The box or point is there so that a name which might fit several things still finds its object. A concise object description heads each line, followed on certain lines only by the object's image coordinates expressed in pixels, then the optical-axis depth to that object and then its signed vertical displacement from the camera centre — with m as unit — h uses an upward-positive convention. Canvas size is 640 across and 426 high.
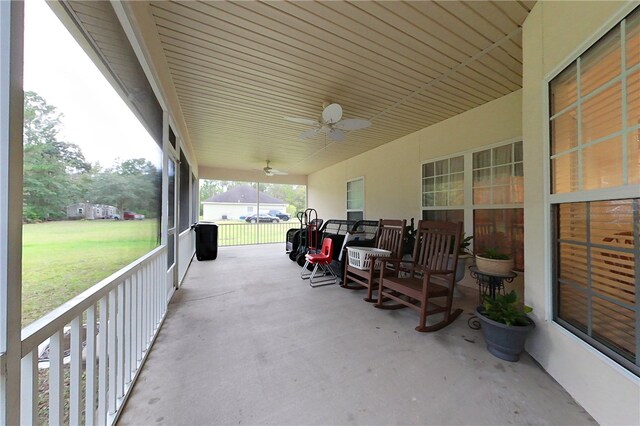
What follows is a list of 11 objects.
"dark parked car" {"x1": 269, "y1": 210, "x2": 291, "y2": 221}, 9.96 -0.04
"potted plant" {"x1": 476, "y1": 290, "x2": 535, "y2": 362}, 1.78 -0.87
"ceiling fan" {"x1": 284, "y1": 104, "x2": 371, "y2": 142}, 2.93 +1.25
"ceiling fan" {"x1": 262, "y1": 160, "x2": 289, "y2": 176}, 6.31 +1.19
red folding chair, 3.80 -1.02
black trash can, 5.55 -0.63
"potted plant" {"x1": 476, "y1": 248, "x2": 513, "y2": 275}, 2.31 -0.49
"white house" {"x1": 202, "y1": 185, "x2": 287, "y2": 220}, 8.94 +0.39
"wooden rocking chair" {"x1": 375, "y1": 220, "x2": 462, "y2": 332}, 2.34 -0.65
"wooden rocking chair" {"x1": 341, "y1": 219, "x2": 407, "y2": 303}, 3.05 -0.50
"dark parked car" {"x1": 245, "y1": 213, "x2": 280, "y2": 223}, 8.83 -0.19
